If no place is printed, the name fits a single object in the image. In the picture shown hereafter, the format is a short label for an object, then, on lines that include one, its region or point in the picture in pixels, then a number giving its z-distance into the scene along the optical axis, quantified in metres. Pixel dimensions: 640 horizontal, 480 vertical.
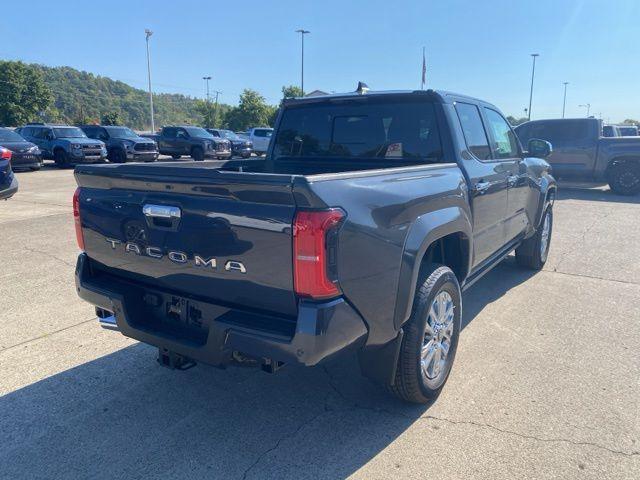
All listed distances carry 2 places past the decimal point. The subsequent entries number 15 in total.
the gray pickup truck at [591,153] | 13.47
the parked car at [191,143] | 23.94
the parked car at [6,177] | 8.43
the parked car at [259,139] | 28.56
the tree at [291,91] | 59.92
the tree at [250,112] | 58.47
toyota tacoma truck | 2.27
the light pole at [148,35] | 47.81
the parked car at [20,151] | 17.85
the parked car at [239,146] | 26.22
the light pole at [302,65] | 48.78
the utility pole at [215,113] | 79.31
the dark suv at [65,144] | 20.53
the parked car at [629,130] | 22.75
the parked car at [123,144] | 22.14
